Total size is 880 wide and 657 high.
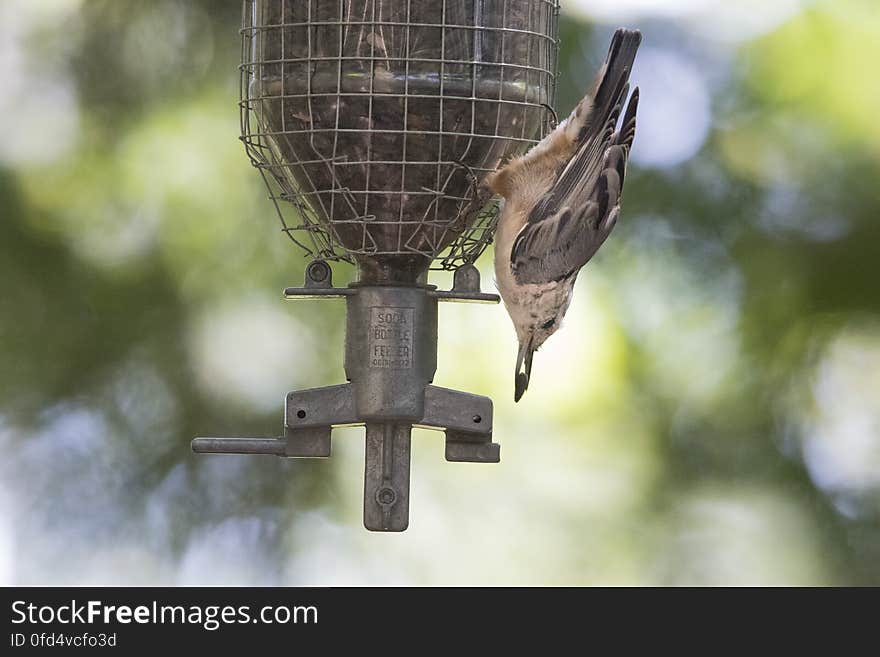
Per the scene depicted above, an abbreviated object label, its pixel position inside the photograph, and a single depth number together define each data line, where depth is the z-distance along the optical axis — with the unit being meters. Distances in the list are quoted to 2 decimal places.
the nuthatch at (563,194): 6.50
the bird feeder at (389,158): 6.20
